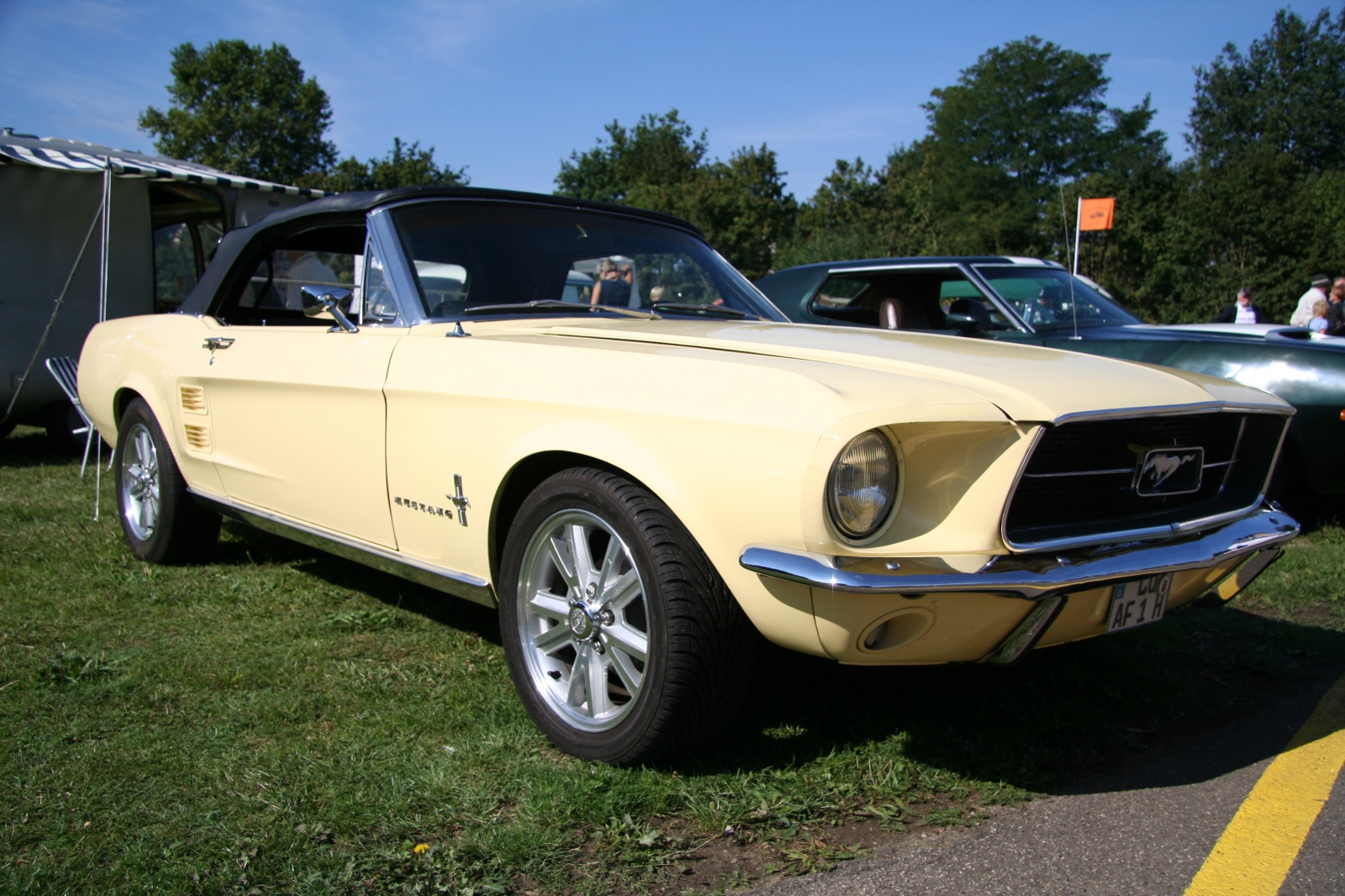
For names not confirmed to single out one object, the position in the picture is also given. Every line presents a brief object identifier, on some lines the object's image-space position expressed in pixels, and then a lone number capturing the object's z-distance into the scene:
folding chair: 7.36
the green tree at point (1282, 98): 53.16
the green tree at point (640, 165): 47.66
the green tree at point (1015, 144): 49.78
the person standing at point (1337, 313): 10.31
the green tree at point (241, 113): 47.84
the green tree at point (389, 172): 43.31
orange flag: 5.96
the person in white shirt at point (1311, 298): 10.54
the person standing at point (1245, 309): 10.93
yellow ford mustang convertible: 2.10
